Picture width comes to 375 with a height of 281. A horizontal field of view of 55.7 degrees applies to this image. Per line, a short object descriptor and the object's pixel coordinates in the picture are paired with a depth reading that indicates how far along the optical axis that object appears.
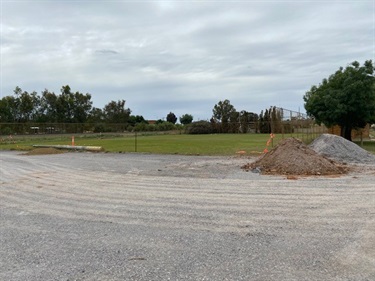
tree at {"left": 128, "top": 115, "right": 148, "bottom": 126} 97.92
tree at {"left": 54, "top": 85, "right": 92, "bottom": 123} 68.12
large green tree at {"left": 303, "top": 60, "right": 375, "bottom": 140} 26.67
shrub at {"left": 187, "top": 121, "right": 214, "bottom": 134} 74.38
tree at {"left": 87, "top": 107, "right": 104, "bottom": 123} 74.81
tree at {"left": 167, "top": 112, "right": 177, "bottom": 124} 124.11
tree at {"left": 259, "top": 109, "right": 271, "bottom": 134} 67.50
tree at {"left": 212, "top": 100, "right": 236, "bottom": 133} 95.25
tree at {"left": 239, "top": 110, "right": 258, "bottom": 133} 72.75
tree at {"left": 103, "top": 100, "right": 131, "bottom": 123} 86.46
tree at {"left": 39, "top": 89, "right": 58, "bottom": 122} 65.38
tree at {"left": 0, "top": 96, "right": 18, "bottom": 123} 58.50
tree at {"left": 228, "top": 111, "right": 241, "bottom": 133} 74.12
